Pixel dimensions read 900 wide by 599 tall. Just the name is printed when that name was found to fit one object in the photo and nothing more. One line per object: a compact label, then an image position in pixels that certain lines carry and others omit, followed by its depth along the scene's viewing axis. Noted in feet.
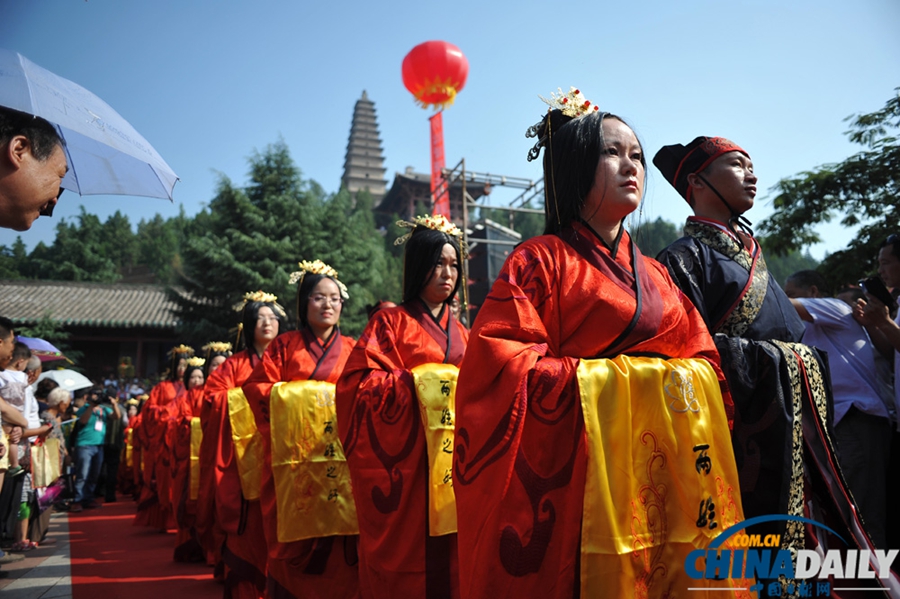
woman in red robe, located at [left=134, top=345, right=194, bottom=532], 27.40
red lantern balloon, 50.72
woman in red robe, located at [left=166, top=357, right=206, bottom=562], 20.54
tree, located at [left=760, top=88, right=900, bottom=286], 24.57
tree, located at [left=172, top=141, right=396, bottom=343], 55.21
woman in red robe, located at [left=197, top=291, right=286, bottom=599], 14.39
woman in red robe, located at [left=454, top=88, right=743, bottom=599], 5.70
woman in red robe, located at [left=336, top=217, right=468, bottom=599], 9.71
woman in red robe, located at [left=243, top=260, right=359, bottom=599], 12.37
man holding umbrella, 5.88
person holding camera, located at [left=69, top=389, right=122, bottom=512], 35.55
